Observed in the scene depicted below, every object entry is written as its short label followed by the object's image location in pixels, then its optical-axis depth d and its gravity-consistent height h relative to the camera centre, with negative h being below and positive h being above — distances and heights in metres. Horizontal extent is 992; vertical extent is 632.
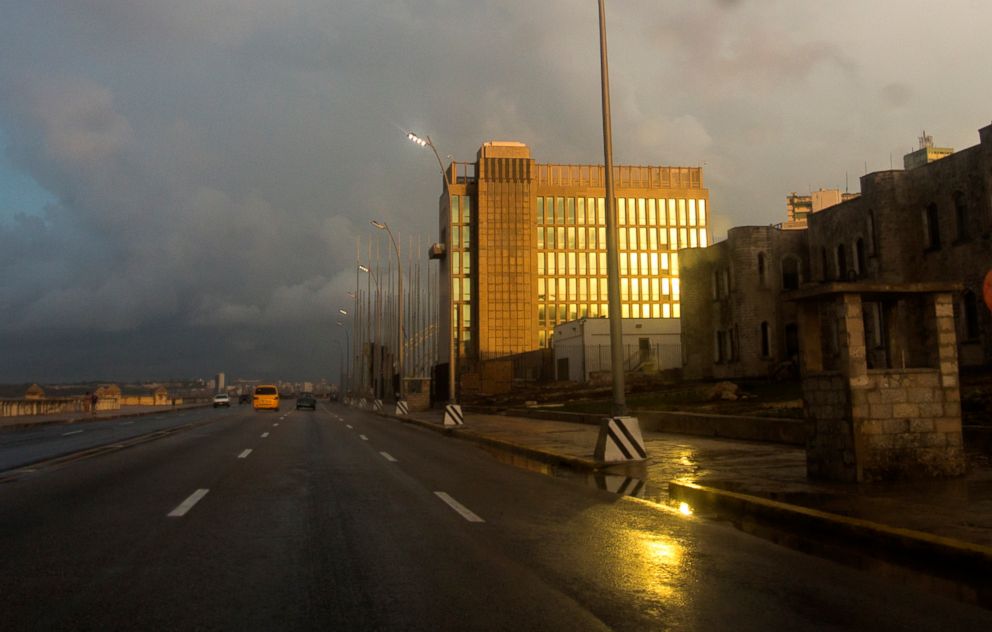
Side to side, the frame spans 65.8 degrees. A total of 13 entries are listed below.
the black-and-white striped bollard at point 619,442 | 15.40 -0.96
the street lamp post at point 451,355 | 33.06 +1.87
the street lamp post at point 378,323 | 72.32 +7.01
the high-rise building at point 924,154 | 85.62 +28.05
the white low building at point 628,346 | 66.38 +4.33
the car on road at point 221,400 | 82.75 +0.05
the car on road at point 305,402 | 66.31 -0.25
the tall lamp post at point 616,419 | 15.41 -0.51
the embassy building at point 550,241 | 95.88 +19.78
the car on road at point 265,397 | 58.94 +0.21
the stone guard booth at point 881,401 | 10.80 -0.16
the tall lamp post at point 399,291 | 49.68 +7.10
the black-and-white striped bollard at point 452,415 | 30.88 -0.73
